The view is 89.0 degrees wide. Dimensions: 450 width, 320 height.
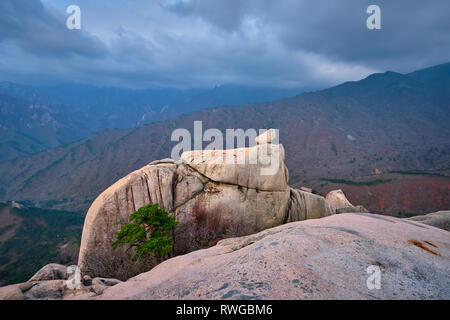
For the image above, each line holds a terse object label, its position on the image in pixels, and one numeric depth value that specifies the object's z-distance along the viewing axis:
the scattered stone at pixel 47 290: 6.97
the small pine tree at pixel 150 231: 13.24
